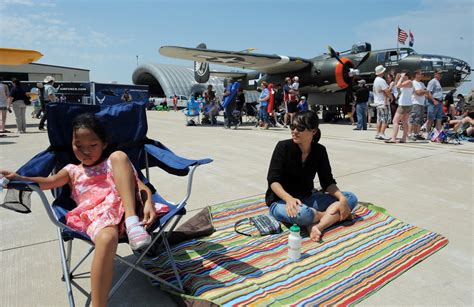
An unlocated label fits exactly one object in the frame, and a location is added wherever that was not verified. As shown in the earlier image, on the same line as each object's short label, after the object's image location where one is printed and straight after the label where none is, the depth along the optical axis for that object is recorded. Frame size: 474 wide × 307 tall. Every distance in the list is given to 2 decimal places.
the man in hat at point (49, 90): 10.87
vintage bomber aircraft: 13.65
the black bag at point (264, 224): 2.93
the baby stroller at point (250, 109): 16.04
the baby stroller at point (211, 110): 14.04
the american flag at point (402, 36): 16.02
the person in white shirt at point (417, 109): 8.40
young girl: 1.75
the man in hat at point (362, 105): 11.20
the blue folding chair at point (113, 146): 1.92
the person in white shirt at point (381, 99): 8.84
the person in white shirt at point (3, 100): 9.77
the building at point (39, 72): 50.34
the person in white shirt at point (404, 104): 8.14
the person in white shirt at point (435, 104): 8.97
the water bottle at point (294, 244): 2.45
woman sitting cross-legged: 2.88
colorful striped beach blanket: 2.07
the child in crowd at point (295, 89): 12.81
